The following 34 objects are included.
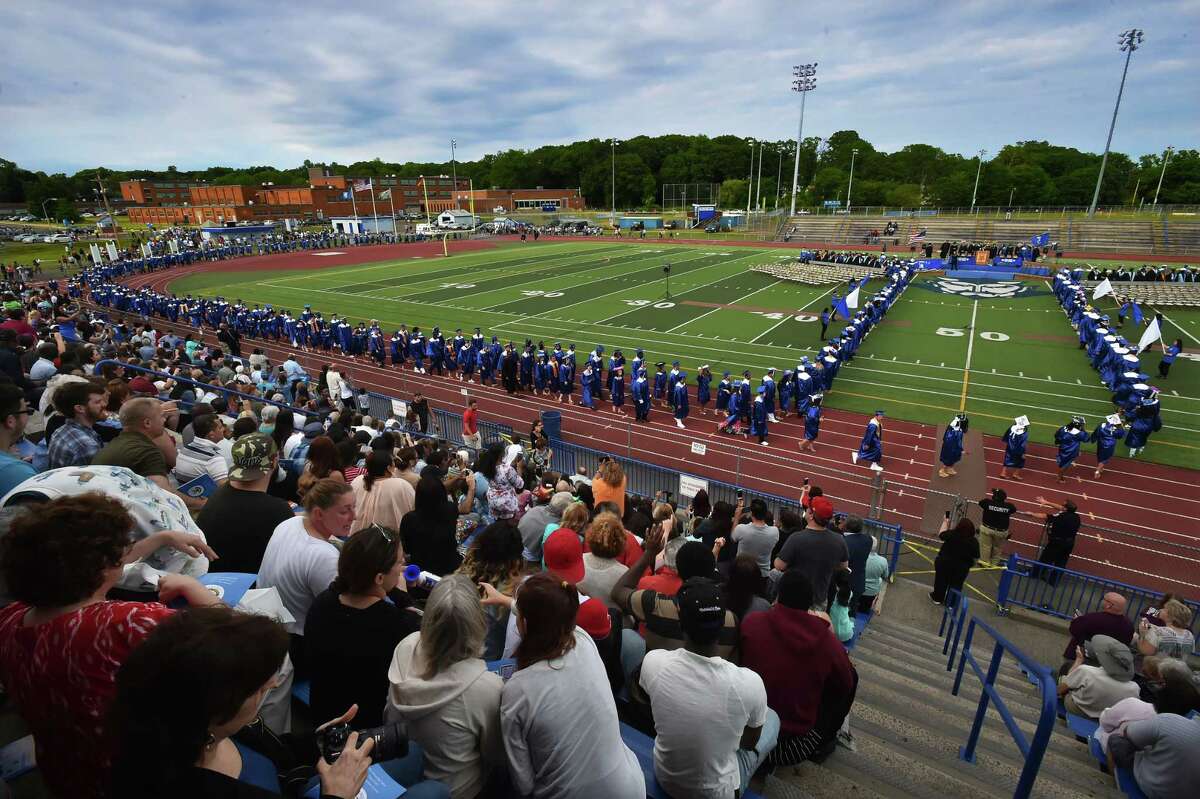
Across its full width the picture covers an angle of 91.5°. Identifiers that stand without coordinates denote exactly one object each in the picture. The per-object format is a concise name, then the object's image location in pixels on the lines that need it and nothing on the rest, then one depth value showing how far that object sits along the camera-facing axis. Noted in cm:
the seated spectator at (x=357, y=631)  269
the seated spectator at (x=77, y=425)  483
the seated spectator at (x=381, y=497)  517
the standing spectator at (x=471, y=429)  1288
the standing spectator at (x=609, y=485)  743
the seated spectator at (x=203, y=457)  548
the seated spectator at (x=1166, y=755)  363
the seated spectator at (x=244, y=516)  387
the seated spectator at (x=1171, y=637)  525
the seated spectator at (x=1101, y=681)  497
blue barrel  1487
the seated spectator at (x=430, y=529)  470
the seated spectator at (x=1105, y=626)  550
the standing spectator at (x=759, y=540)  623
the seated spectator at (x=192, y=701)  156
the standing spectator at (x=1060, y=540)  931
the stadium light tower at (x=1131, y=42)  4978
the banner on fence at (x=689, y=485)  1028
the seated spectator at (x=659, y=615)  338
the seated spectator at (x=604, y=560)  429
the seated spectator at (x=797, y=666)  342
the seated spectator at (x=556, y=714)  247
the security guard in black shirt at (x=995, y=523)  990
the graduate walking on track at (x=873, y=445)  1386
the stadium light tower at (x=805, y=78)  6887
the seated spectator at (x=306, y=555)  340
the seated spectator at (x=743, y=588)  407
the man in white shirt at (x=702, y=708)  282
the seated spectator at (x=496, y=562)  355
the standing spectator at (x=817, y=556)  525
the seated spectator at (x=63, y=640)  198
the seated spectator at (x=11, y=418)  425
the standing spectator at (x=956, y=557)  793
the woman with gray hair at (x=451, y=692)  244
